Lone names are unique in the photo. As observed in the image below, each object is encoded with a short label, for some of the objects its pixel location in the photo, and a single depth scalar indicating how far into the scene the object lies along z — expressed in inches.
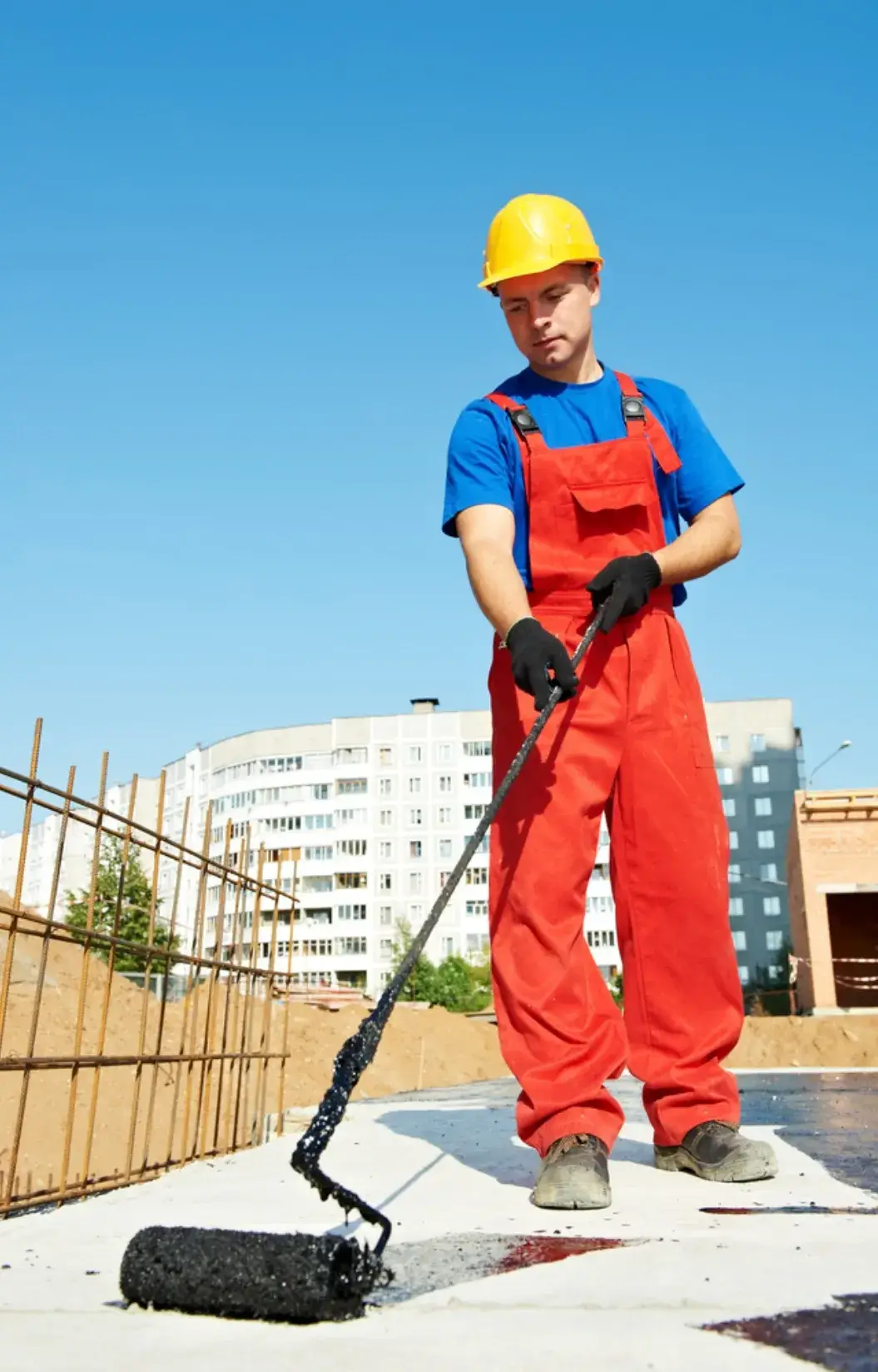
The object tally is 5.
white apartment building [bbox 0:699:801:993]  2618.1
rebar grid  117.2
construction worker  101.8
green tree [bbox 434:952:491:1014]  2145.7
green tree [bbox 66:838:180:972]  1151.8
